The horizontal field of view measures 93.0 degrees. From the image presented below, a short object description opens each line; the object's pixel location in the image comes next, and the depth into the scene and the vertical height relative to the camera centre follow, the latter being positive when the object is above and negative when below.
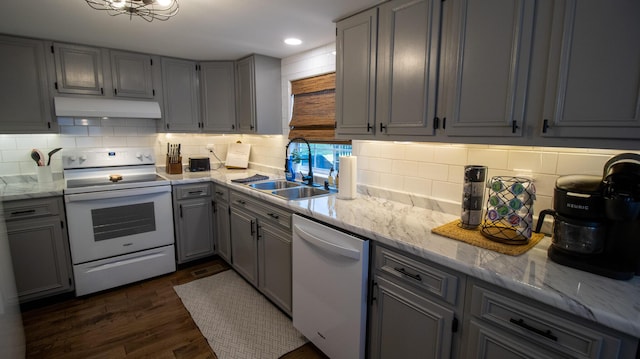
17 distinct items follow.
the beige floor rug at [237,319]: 2.05 -1.40
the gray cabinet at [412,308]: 1.27 -0.77
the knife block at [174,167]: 3.43 -0.35
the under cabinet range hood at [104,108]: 2.70 +0.26
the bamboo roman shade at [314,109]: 2.72 +0.27
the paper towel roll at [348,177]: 2.15 -0.29
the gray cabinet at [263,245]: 2.23 -0.88
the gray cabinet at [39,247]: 2.38 -0.90
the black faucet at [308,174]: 2.82 -0.34
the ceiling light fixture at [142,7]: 1.70 +0.80
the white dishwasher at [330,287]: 1.60 -0.87
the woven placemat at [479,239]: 1.30 -0.47
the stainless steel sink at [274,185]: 2.86 -0.46
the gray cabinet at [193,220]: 3.06 -0.87
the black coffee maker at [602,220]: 1.03 -0.29
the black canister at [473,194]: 1.55 -0.29
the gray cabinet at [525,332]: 0.91 -0.64
